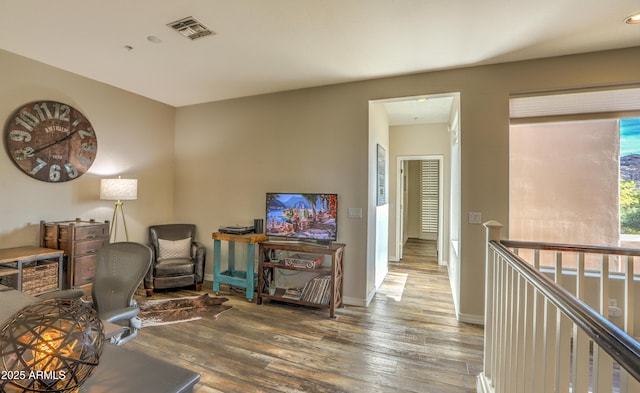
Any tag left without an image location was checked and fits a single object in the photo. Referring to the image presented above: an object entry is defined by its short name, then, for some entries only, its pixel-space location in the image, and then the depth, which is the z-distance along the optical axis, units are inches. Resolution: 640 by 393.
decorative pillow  157.6
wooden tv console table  125.2
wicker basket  101.3
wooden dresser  118.2
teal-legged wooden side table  142.1
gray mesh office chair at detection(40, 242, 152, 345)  69.9
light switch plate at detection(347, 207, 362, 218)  138.0
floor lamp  135.6
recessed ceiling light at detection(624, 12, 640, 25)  84.8
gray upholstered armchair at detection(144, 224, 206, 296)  145.9
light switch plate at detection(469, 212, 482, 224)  120.4
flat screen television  139.3
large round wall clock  116.0
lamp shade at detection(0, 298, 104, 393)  26.0
